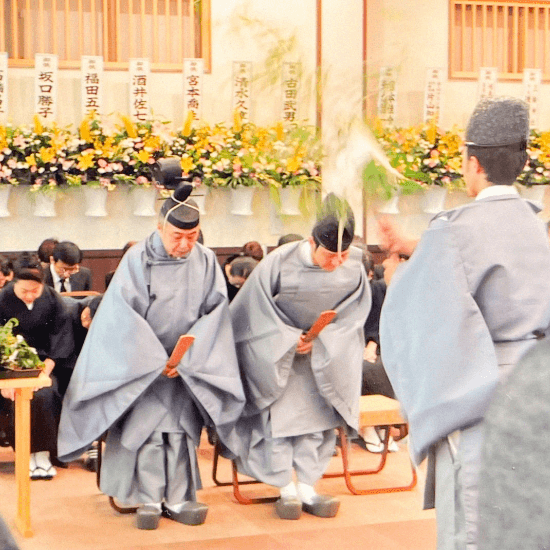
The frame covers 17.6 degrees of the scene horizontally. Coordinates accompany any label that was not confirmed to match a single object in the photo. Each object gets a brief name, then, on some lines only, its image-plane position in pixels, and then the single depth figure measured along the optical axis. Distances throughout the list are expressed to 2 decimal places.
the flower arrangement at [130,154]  14.63
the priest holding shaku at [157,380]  8.76
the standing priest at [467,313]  4.81
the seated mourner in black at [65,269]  12.89
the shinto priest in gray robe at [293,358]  9.17
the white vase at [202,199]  15.94
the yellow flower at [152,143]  14.92
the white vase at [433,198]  16.70
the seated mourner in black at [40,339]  10.42
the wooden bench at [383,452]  9.61
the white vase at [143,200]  15.57
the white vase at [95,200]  15.38
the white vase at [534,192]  17.18
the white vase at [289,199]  15.20
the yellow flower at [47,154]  14.53
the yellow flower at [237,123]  15.53
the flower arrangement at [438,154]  15.87
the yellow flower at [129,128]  14.96
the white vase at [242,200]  15.97
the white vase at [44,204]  15.21
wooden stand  8.19
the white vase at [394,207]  15.84
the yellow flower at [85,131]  14.84
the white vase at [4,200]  15.04
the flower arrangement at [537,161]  16.59
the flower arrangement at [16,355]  8.43
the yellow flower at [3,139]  14.50
